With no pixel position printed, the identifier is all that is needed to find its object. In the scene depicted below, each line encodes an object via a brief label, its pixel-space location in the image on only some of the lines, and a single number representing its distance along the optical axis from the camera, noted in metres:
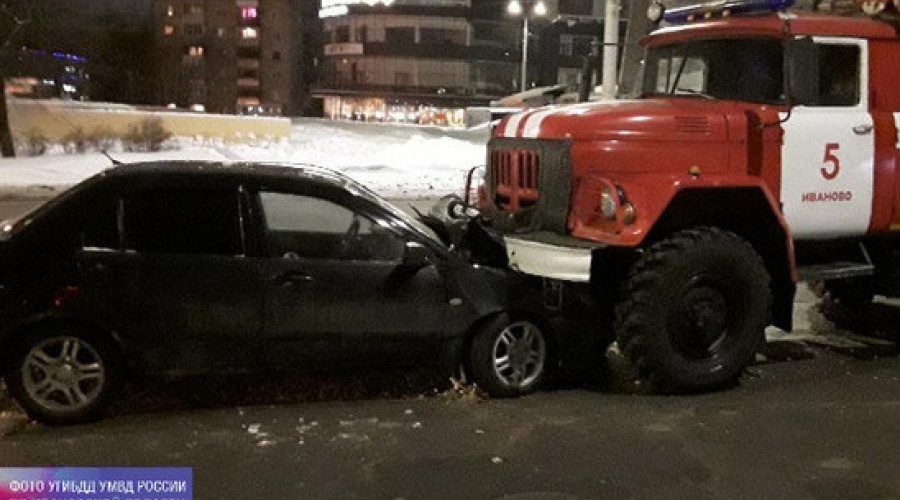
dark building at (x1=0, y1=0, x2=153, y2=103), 71.23
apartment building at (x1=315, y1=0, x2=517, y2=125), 82.69
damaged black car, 5.45
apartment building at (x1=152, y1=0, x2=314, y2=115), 98.25
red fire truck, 6.12
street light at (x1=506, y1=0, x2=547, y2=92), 30.01
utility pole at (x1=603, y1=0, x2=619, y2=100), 14.39
